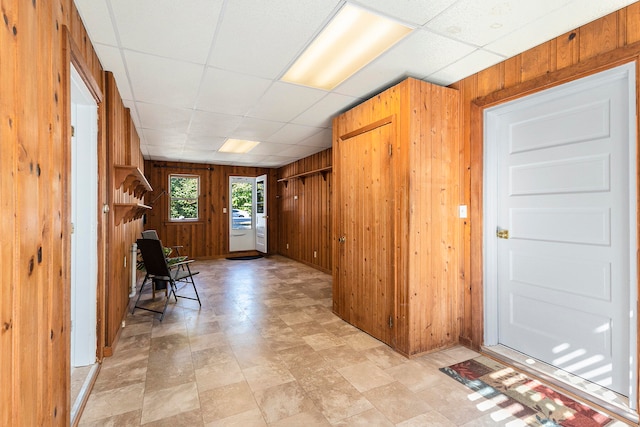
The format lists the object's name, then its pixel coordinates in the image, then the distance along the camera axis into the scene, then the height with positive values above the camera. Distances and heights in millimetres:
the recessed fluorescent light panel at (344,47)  1994 +1312
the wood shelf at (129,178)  2848 +407
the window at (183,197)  7410 +442
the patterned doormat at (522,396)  1796 -1268
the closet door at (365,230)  2846 -186
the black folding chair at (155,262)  3538 -595
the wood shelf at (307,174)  5841 +873
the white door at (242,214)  8008 -8
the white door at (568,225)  1920 -107
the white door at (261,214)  7973 -13
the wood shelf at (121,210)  2834 +47
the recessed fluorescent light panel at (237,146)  5327 +1310
